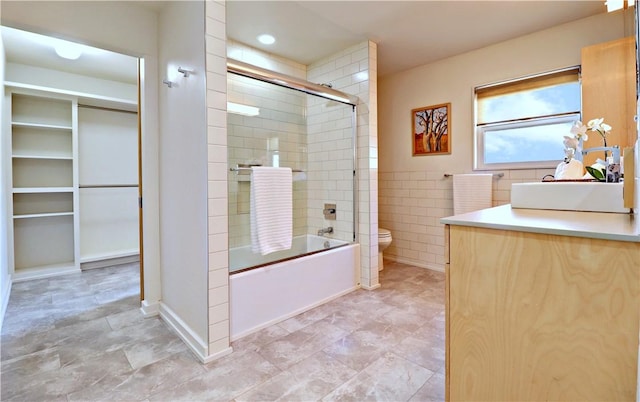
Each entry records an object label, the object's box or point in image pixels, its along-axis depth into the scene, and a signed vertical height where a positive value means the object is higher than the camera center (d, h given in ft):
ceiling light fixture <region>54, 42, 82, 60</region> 8.54 +4.40
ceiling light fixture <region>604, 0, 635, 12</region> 6.38 +4.13
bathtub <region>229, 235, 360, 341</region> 6.51 -2.17
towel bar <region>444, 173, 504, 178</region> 9.89 +0.72
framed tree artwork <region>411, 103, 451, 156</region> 11.00 +2.58
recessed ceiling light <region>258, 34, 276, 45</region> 9.18 +5.02
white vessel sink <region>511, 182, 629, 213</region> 4.13 +0.00
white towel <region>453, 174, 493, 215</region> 9.86 +0.16
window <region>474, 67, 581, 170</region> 8.88 +2.46
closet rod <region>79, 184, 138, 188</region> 11.69 +0.60
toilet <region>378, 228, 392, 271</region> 10.59 -1.54
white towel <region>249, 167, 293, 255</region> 7.22 -0.27
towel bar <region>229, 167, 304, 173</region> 8.37 +0.85
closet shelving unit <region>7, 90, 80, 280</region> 10.44 +0.60
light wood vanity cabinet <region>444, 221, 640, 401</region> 2.66 -1.23
